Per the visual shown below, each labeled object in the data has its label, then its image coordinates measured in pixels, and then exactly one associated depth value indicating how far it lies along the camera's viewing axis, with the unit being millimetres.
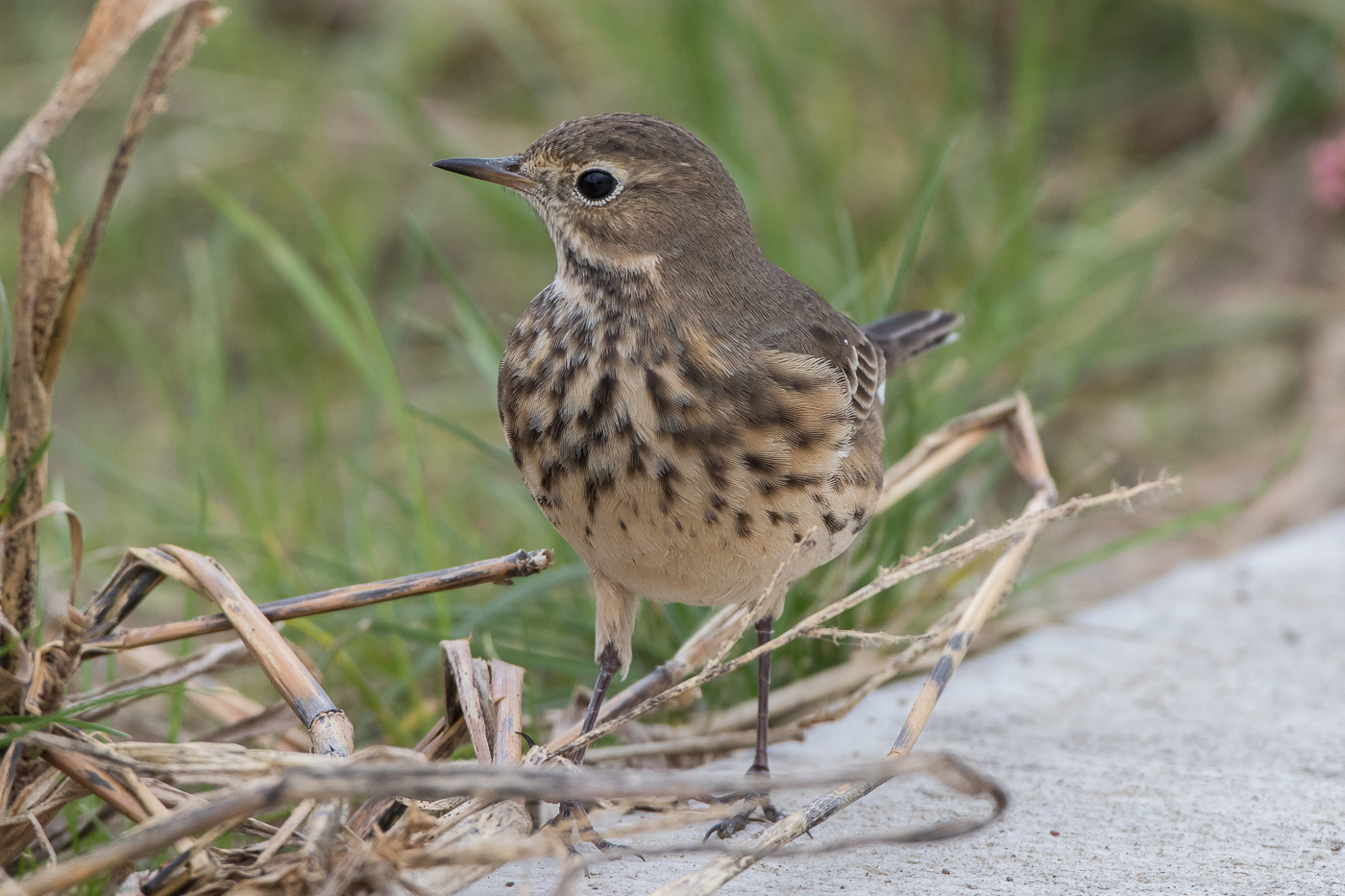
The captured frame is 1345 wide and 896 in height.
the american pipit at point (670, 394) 5277
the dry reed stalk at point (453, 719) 4918
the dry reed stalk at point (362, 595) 5008
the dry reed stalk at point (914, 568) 4512
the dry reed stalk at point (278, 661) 4551
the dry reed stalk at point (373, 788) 3434
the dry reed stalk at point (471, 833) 4117
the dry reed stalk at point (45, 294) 4887
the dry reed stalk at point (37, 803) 4676
